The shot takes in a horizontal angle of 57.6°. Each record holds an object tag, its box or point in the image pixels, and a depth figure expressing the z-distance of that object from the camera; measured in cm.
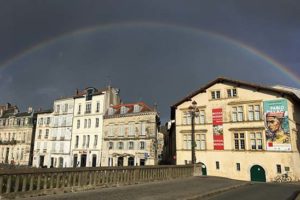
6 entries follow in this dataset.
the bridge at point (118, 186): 1059
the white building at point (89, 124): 5559
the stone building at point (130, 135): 4875
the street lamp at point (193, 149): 2697
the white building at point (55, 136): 6039
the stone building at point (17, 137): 6800
